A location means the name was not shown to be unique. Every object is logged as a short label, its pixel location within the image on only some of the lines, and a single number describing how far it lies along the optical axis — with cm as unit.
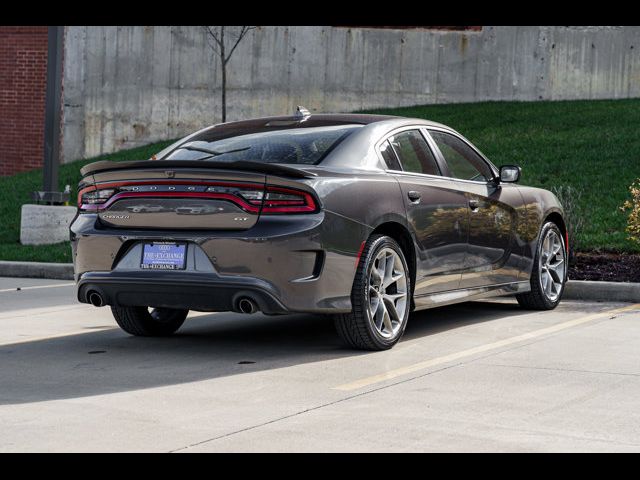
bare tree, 2362
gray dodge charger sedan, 701
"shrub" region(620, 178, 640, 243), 1169
